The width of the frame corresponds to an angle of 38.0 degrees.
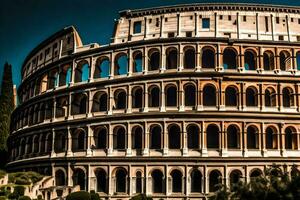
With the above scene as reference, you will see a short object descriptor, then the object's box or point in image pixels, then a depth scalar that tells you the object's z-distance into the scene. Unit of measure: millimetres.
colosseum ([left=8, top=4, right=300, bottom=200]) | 39188
